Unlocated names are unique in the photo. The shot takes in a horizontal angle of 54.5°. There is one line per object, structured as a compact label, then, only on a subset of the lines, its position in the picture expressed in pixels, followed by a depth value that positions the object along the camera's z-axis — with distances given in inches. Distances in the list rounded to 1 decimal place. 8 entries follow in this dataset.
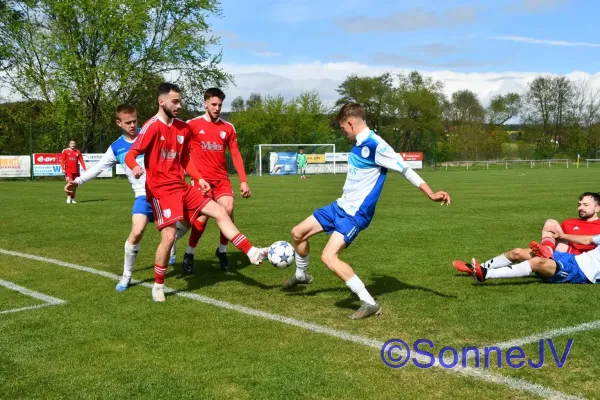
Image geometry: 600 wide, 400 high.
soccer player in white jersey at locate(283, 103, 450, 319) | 213.2
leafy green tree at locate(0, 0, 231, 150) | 1609.3
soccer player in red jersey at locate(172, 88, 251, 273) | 301.7
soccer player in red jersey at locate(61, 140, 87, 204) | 788.0
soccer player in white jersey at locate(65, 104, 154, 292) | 269.0
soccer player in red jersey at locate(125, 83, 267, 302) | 241.7
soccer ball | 237.6
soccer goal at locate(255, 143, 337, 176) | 1811.0
